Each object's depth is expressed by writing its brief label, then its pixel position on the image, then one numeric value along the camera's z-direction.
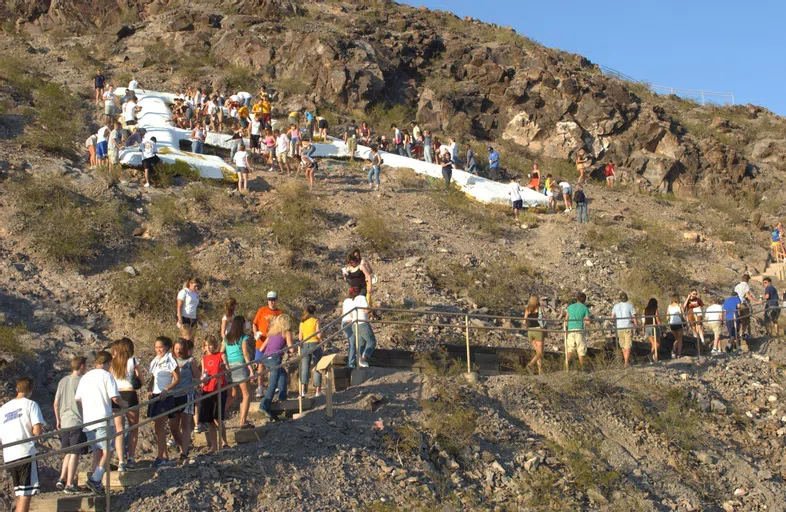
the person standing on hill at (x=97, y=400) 7.90
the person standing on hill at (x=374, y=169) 23.53
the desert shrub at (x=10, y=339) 12.54
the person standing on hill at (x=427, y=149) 27.30
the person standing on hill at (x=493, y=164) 27.78
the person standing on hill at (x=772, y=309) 16.42
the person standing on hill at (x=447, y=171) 24.47
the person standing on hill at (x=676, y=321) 14.73
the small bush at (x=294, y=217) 18.61
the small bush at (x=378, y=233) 19.10
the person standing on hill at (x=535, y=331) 12.90
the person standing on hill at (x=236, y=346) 10.21
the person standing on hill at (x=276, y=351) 10.05
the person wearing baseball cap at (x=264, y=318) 11.27
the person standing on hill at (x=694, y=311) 14.89
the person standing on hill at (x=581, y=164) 29.00
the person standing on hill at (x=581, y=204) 22.75
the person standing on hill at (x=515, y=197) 23.14
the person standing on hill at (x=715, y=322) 15.04
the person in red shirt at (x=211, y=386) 9.11
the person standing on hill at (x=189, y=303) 13.15
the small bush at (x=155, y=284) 15.09
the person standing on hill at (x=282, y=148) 23.17
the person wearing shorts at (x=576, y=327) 13.08
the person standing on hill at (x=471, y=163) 27.17
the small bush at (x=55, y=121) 21.44
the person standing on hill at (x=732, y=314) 15.46
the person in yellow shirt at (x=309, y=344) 10.46
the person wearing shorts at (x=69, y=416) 7.77
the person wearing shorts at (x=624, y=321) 13.57
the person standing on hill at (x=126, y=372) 8.65
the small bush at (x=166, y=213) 18.45
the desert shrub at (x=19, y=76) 26.62
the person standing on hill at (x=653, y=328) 14.14
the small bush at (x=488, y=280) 17.23
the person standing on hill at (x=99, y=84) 28.00
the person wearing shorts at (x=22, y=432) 7.31
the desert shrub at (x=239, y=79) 31.97
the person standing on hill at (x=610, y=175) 30.39
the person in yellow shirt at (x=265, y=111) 25.52
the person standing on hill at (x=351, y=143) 25.81
